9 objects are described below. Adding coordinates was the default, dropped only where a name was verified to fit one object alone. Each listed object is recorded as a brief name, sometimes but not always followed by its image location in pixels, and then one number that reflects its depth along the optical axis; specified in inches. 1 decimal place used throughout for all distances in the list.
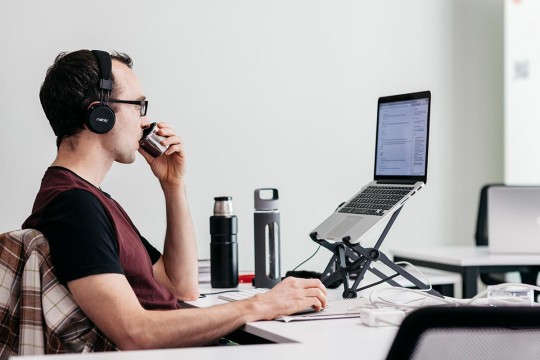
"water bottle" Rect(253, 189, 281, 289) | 96.8
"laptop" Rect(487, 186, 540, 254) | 131.1
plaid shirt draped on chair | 64.6
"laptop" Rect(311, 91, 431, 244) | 87.7
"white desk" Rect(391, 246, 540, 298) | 123.2
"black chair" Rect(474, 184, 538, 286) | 166.9
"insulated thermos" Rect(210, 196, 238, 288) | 97.7
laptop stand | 85.4
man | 64.2
